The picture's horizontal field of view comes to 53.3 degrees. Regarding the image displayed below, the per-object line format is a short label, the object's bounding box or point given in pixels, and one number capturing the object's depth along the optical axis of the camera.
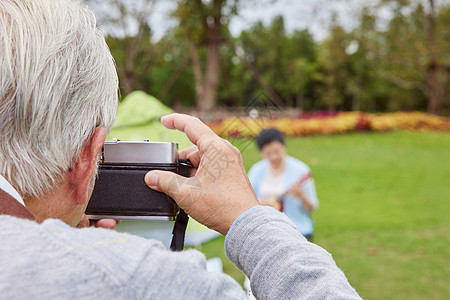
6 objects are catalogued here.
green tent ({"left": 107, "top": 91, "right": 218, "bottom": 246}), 4.07
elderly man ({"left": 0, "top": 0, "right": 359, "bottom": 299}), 0.62
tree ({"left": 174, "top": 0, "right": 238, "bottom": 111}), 8.73
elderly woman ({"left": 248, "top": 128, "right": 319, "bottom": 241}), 3.62
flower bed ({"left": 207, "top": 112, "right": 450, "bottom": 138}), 14.37
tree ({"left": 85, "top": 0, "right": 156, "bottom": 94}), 11.31
